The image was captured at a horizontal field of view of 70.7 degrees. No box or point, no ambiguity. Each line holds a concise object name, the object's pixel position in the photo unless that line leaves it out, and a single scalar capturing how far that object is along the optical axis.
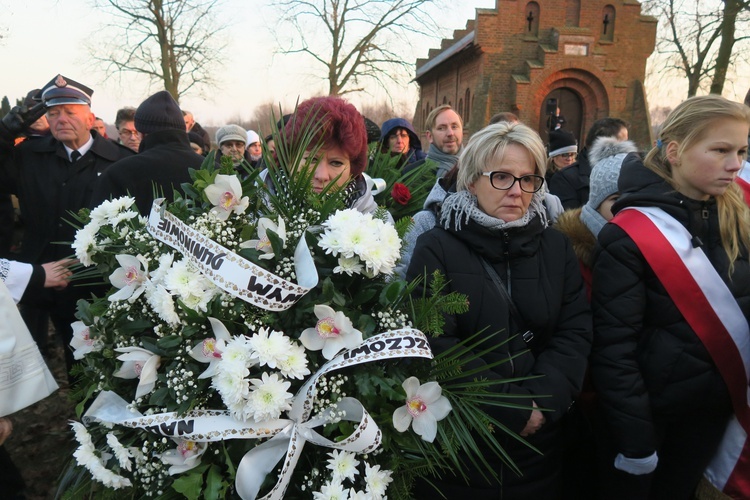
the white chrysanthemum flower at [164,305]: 1.37
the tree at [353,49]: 22.69
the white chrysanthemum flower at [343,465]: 1.33
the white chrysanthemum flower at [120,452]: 1.36
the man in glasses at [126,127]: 6.17
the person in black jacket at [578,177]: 4.63
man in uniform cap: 3.46
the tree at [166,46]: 19.12
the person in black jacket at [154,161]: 2.93
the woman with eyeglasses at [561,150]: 5.76
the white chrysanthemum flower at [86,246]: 1.70
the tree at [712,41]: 15.38
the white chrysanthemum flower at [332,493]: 1.30
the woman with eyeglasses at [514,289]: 1.91
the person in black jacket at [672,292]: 2.04
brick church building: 21.17
